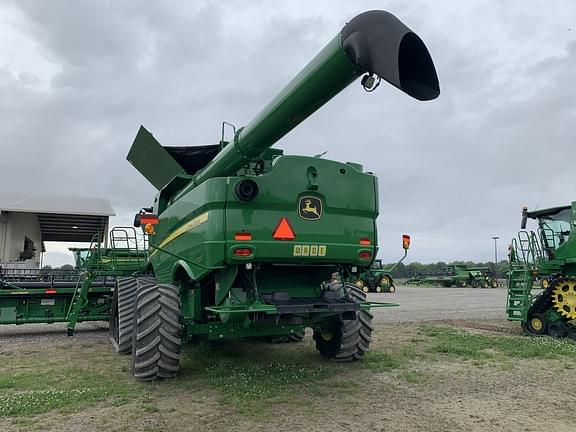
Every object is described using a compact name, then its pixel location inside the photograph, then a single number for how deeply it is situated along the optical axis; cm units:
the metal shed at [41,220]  2097
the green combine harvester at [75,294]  962
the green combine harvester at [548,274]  977
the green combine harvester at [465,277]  3866
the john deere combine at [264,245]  506
